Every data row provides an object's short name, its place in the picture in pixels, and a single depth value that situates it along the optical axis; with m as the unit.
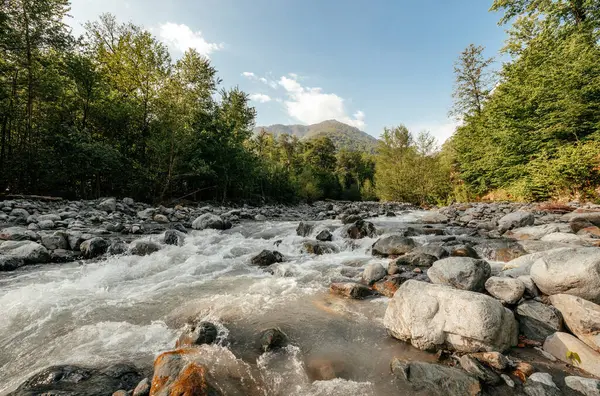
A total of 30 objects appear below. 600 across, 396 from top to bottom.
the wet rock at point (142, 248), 5.99
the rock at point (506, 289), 3.03
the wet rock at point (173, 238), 7.00
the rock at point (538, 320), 2.66
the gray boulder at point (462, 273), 3.42
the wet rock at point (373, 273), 4.47
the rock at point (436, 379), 2.05
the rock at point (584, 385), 1.92
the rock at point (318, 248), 6.75
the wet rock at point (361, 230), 8.09
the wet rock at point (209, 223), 9.68
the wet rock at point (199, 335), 2.68
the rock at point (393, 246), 6.15
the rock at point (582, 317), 2.40
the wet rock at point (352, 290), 4.04
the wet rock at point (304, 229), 8.79
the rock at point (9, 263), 4.66
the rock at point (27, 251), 5.04
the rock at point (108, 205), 10.60
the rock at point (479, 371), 2.12
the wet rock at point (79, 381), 1.94
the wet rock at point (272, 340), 2.71
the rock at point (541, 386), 1.96
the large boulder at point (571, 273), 2.75
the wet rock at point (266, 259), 5.84
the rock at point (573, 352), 2.21
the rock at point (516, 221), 7.98
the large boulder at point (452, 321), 2.48
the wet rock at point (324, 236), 7.85
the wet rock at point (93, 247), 5.70
